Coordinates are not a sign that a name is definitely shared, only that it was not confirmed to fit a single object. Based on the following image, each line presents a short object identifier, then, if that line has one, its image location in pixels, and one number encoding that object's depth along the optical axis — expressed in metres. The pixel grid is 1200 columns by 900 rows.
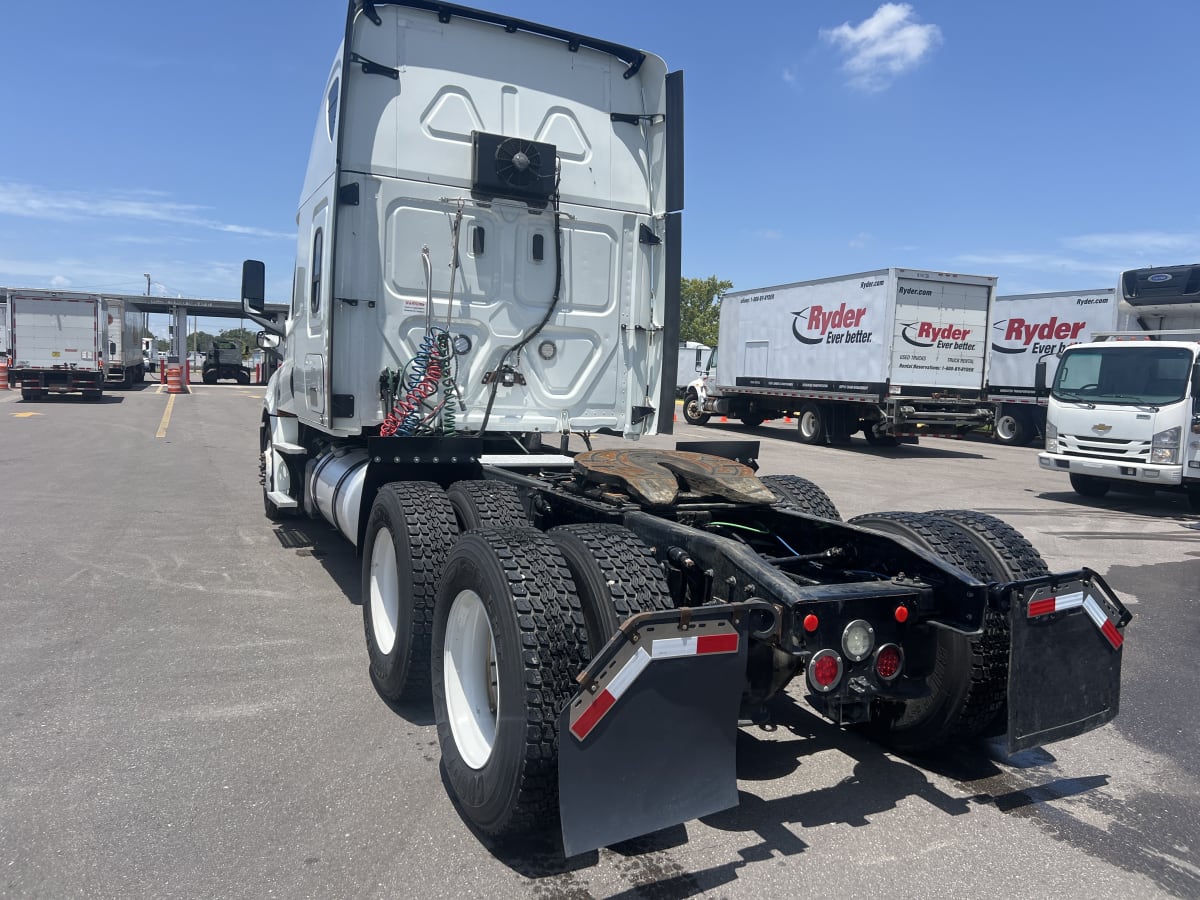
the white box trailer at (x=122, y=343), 31.58
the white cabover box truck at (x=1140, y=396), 11.43
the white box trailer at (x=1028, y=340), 20.91
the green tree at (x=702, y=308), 59.12
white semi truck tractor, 2.84
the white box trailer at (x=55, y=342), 26.16
